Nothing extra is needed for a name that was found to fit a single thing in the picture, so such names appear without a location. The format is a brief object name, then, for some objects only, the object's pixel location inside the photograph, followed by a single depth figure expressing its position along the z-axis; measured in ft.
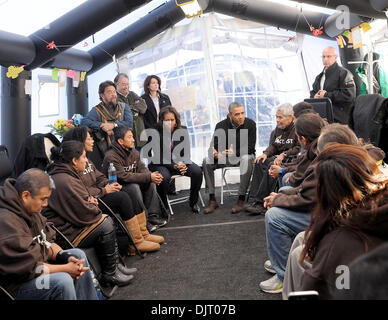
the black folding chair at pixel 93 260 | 7.73
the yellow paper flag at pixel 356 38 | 15.60
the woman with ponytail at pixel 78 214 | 8.20
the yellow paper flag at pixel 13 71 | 13.09
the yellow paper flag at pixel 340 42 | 17.21
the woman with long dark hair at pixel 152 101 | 15.98
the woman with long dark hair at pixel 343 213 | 3.86
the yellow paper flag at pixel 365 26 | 15.28
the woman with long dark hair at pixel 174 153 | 15.05
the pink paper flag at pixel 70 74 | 17.01
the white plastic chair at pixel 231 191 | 17.78
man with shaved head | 14.11
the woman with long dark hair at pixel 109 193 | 10.28
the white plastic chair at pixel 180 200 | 16.58
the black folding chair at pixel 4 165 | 10.35
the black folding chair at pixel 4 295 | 5.54
